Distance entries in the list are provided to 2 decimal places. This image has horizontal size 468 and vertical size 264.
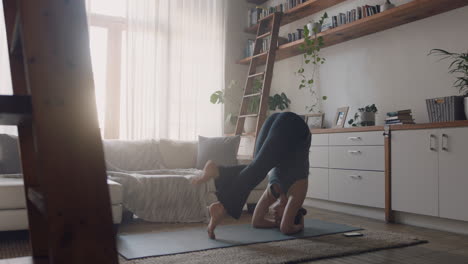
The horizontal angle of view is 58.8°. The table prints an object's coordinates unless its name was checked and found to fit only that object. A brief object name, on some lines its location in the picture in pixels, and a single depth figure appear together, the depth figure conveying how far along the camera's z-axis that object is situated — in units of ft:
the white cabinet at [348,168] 11.12
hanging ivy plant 13.86
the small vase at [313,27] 13.83
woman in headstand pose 7.83
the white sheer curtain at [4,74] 13.44
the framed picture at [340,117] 13.38
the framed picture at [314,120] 14.35
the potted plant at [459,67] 10.06
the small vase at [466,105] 9.43
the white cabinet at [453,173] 9.14
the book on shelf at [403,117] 10.94
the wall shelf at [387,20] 10.69
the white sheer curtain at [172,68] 15.80
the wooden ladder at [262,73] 15.16
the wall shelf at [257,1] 18.39
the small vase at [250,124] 15.85
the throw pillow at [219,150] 12.72
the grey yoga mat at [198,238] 7.37
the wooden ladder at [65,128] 1.63
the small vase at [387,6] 11.75
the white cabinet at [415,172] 9.77
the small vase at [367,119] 12.15
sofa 8.16
